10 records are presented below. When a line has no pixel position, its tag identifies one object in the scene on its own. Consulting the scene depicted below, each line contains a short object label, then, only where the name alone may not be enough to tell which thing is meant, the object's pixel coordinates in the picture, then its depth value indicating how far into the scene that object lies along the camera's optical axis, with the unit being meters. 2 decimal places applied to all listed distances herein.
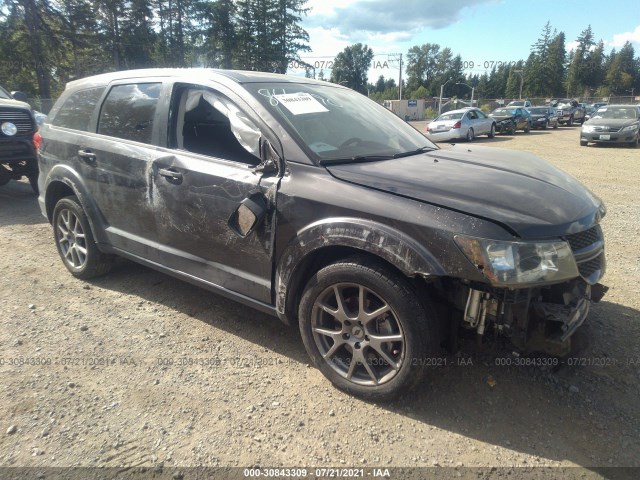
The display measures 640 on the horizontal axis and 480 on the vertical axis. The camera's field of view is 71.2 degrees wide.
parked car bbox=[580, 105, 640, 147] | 16.89
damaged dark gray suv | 2.26
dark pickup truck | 7.27
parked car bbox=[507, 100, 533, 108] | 43.59
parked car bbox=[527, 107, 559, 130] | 29.08
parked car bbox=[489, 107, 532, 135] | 24.44
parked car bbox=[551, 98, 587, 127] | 33.34
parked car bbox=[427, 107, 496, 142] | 19.92
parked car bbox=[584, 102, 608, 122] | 38.21
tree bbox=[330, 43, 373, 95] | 89.46
